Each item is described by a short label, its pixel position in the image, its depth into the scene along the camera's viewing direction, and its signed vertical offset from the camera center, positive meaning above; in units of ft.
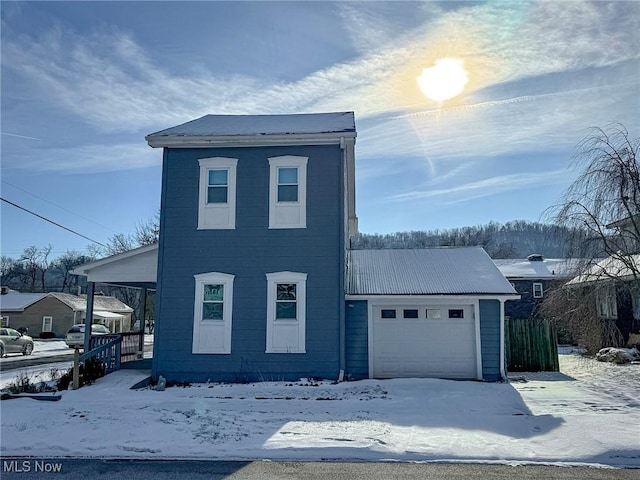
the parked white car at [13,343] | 79.41 -5.77
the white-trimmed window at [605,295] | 48.39 +1.67
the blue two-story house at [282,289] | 41.73 +1.84
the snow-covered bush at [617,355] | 56.39 -5.08
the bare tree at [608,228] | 43.01 +7.71
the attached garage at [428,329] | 43.39 -1.62
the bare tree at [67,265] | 240.94 +21.68
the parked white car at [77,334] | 101.19 -5.33
